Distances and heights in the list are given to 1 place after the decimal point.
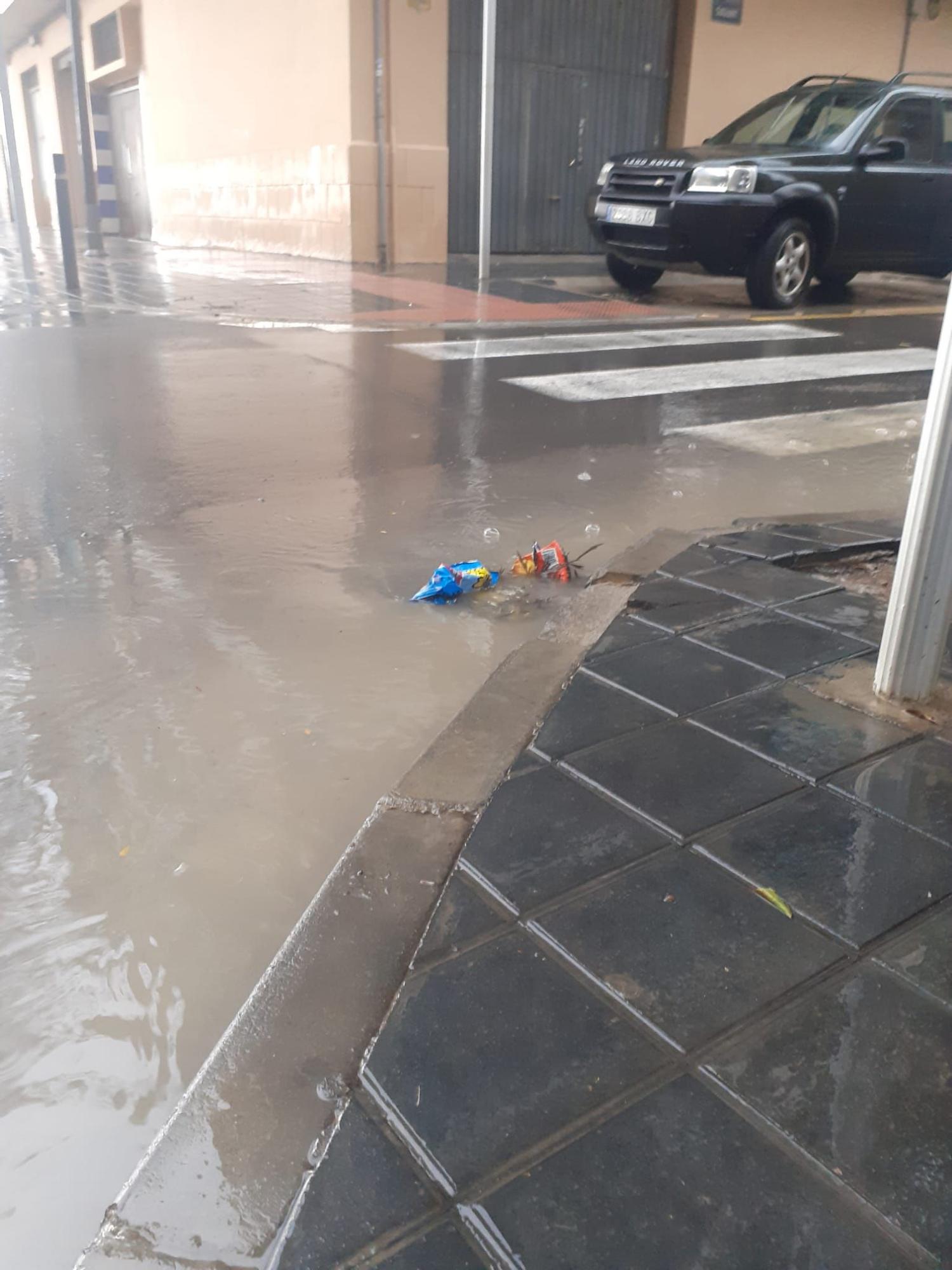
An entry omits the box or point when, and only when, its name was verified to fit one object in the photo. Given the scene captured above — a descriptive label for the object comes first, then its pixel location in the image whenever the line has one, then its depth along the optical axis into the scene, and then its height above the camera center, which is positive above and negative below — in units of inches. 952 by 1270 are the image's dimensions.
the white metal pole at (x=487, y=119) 388.2 +25.9
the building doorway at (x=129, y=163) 772.6 +14.6
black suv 358.9 +1.8
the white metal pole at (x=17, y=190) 541.0 -4.2
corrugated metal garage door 508.4 +42.5
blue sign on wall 555.5 +92.0
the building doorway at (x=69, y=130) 903.1 +42.4
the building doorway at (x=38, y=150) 995.3 +28.6
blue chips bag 129.5 -45.1
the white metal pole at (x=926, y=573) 82.4 -28.1
